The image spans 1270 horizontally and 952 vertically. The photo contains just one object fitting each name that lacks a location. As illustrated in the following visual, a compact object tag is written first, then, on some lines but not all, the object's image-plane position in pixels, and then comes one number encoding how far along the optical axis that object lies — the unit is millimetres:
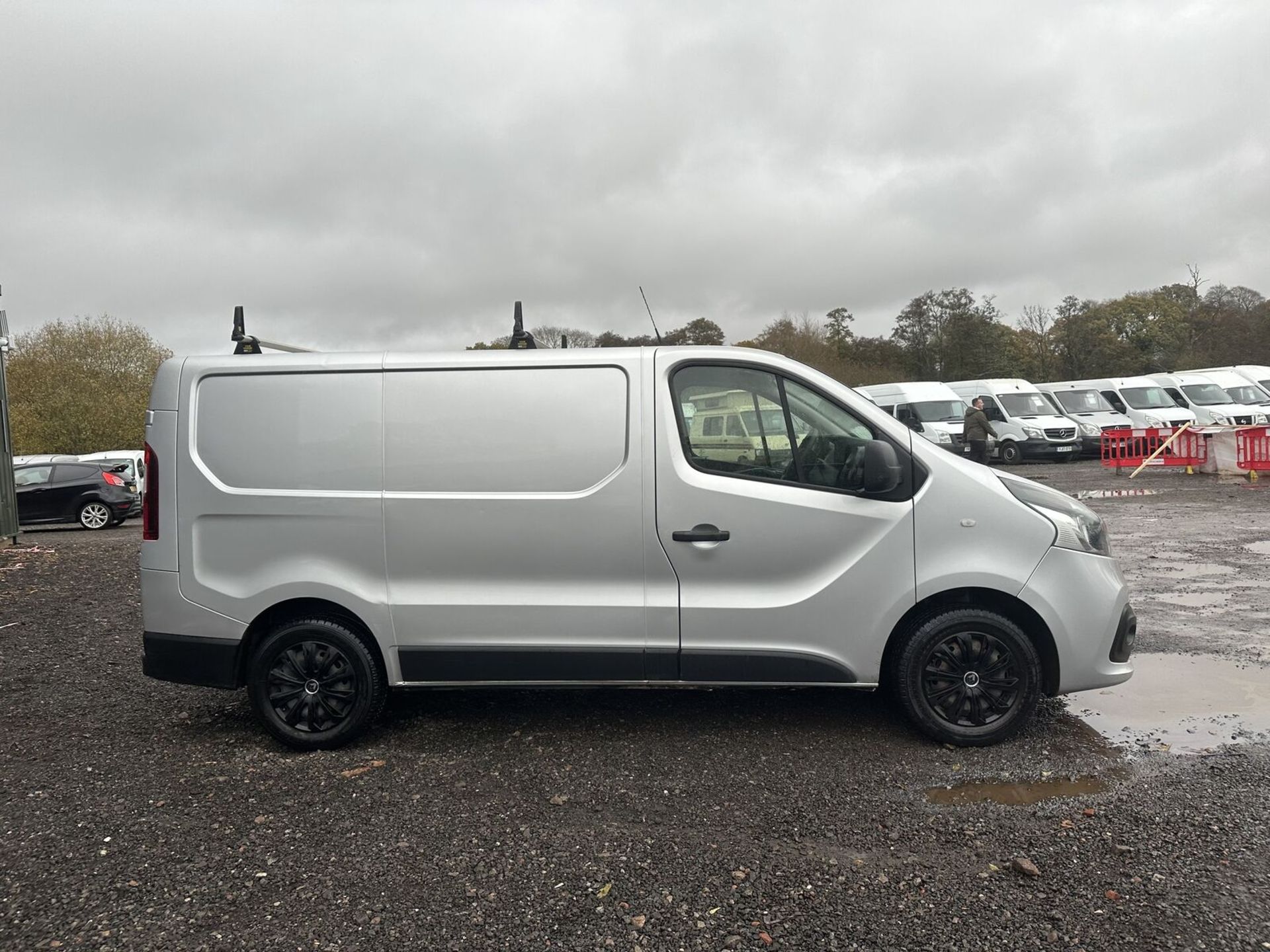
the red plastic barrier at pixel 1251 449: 17922
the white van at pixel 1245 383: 26531
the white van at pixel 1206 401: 25547
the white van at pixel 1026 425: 25031
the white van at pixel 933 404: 25219
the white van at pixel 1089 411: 26422
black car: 18953
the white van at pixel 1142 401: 25938
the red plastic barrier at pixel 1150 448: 19344
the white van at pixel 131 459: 21812
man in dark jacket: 18922
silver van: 4215
